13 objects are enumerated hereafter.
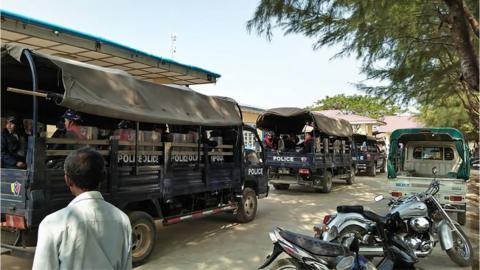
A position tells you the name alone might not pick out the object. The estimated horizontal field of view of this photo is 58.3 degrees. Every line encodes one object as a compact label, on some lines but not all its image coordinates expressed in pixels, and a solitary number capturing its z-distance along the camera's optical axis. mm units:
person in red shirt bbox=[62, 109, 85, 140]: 5496
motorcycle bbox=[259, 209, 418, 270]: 3916
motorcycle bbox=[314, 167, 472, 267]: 5465
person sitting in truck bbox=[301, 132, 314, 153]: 14153
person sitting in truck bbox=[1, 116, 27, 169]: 5574
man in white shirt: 1957
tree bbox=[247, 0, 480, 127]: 4957
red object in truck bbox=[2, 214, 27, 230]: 4711
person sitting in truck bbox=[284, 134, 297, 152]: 15200
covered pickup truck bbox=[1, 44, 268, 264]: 4848
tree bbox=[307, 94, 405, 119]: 47438
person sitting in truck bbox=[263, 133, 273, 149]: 15109
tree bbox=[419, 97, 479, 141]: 18281
